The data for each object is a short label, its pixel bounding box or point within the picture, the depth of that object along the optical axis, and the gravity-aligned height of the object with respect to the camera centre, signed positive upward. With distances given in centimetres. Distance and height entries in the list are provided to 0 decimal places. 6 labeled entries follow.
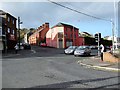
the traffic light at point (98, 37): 1440 +77
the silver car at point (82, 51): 1730 -114
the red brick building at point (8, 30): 2338 +318
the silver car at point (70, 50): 1996 -113
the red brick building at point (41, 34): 4488 +368
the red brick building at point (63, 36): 3578 +239
